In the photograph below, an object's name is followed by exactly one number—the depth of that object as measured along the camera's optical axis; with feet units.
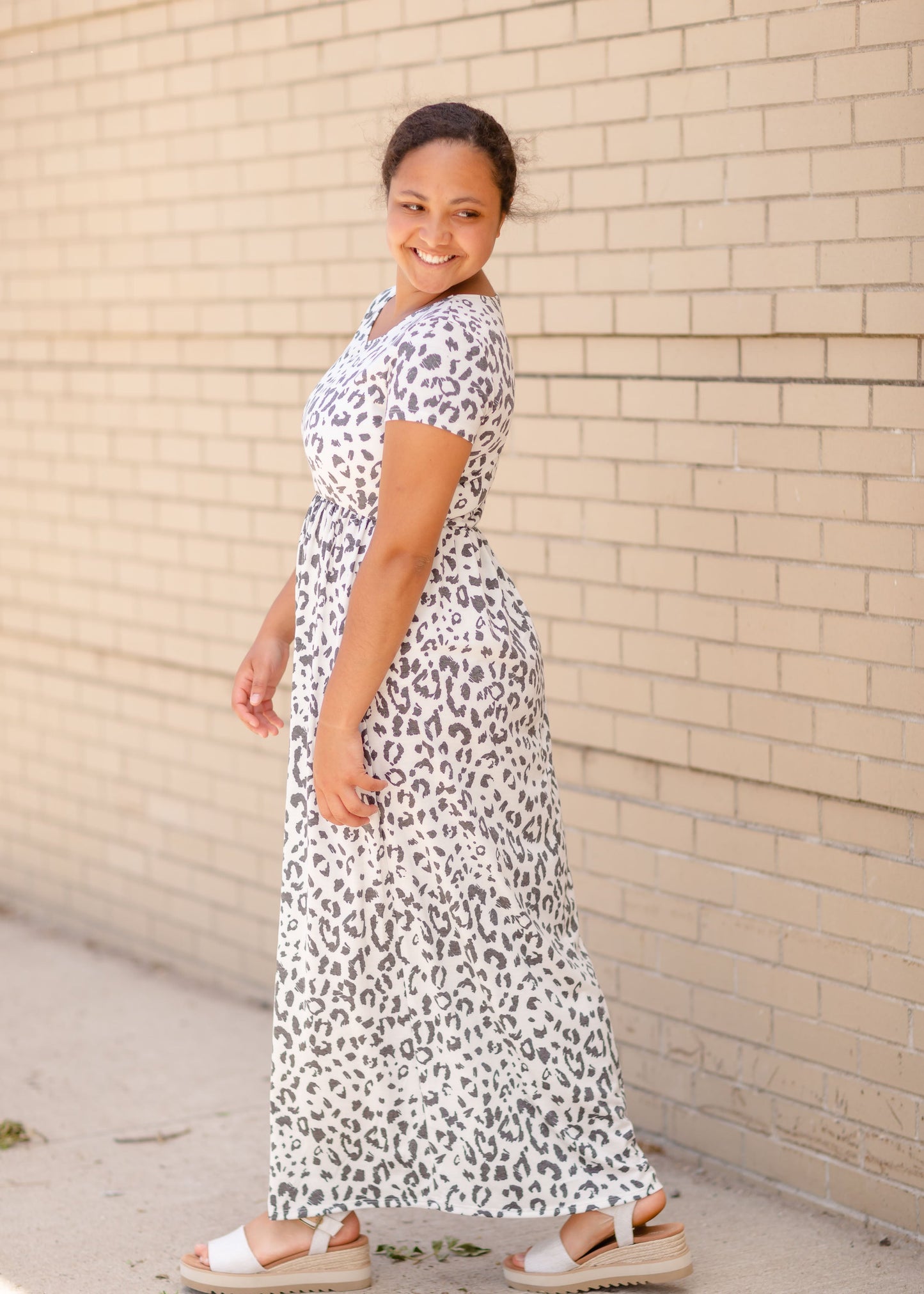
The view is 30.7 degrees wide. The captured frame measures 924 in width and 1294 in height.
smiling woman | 9.86
